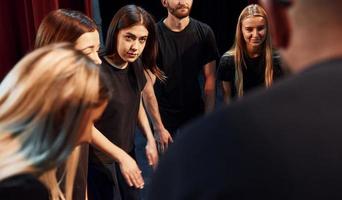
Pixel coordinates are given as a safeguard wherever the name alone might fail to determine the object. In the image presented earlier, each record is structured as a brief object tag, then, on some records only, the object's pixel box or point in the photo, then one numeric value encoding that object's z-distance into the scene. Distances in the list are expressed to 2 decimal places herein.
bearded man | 2.71
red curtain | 2.29
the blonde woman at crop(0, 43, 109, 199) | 1.09
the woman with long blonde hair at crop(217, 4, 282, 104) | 2.51
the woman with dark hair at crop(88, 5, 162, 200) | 2.11
